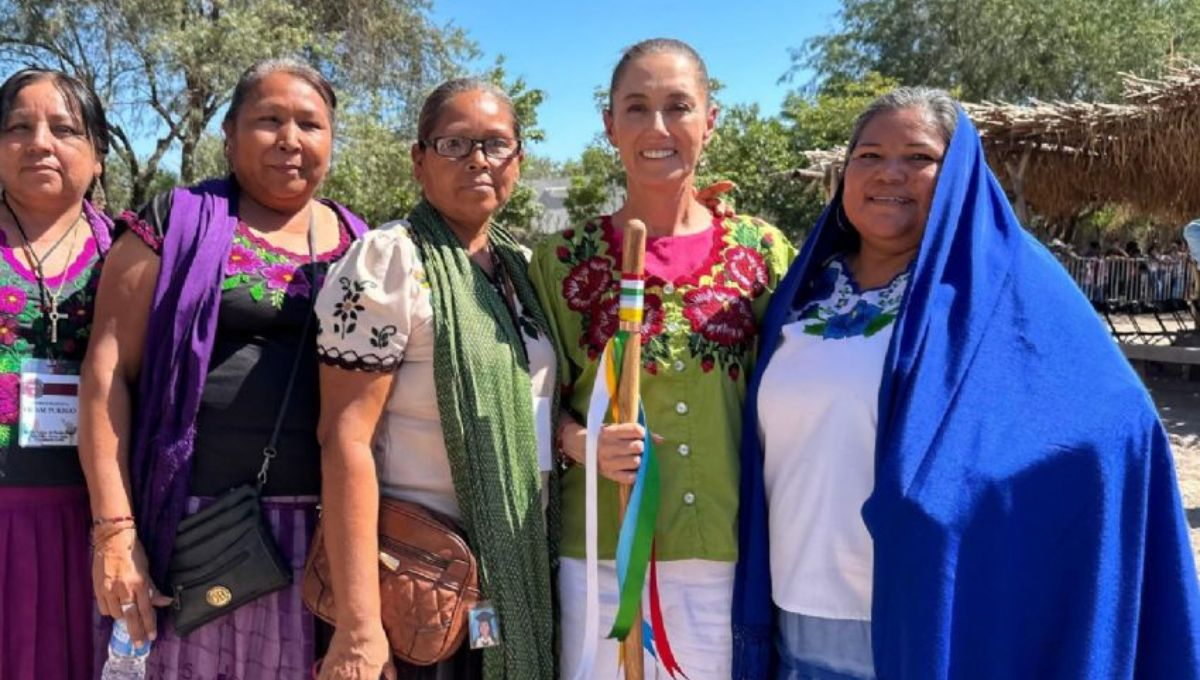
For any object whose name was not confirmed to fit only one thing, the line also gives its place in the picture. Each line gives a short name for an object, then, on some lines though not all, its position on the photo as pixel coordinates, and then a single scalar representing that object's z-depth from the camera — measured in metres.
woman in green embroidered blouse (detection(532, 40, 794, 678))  2.15
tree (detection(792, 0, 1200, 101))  21.20
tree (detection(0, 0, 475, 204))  12.02
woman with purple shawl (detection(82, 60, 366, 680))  2.06
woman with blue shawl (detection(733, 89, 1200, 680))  1.77
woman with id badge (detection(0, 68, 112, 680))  2.22
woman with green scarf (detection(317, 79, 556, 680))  1.93
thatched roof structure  8.97
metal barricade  16.62
